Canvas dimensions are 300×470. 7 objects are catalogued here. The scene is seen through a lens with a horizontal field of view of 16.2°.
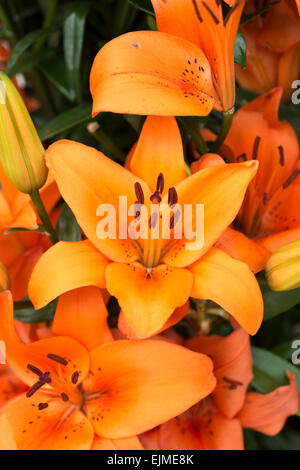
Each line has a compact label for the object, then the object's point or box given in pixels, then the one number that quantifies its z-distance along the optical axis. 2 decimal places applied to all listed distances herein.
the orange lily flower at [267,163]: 0.61
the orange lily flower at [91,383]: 0.56
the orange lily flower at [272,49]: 0.63
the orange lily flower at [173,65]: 0.52
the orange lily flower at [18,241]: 0.61
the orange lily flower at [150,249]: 0.53
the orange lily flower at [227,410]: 0.61
